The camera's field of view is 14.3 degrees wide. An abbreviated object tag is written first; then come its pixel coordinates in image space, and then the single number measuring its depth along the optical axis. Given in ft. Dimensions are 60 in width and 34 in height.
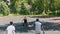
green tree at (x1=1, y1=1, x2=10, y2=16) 169.48
